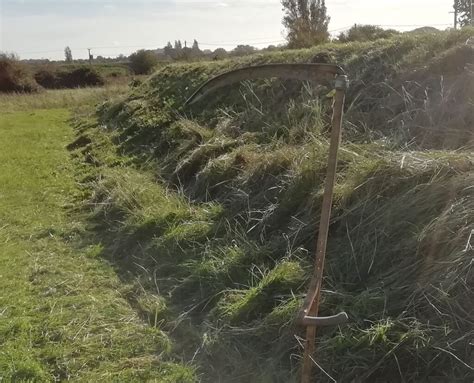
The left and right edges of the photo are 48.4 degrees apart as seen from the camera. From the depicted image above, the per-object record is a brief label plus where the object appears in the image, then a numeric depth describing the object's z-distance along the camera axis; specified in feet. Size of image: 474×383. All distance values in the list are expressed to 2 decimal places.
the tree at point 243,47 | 124.75
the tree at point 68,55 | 302.55
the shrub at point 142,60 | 173.37
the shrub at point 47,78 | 169.68
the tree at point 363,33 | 44.04
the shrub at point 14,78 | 152.05
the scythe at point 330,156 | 7.67
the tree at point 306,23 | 60.54
